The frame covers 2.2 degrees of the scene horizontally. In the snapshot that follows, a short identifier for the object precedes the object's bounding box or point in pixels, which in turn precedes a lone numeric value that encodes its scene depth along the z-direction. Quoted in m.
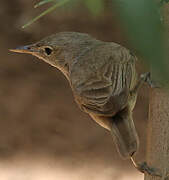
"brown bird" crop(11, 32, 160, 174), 2.60
